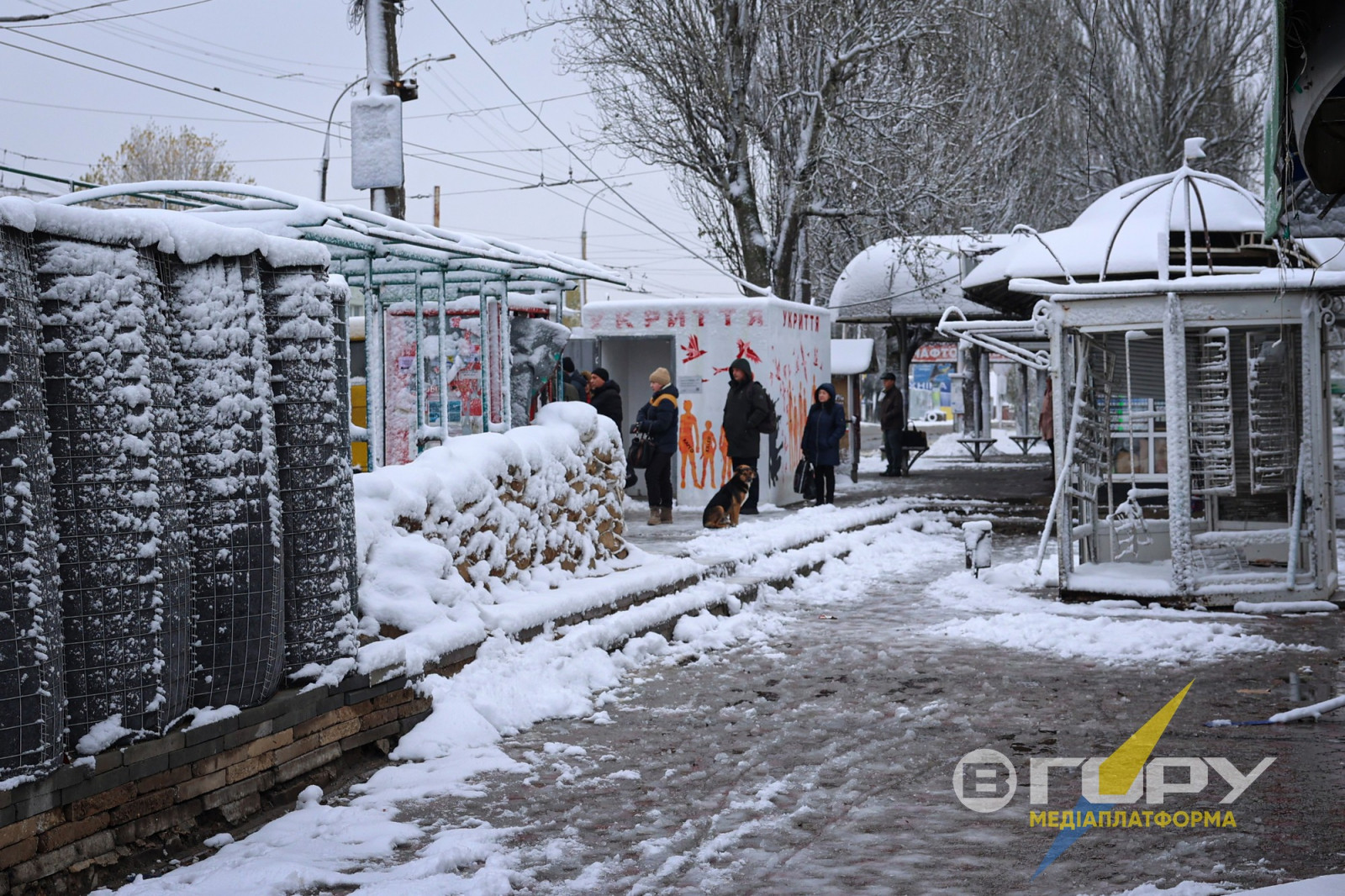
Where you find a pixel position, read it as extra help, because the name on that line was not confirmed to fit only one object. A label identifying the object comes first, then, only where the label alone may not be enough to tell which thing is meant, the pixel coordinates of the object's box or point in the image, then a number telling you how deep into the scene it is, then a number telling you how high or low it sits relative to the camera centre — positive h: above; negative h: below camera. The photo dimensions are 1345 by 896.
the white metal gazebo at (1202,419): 10.14 +0.01
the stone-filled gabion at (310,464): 5.80 -0.10
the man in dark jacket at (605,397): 16.45 +0.47
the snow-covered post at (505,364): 10.56 +0.58
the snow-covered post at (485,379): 10.08 +0.44
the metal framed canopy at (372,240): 6.77 +1.24
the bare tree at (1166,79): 30.27 +7.92
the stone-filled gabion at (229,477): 5.30 -0.13
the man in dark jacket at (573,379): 16.91 +0.73
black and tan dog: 14.93 -0.77
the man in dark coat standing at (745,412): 15.74 +0.23
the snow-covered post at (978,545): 12.43 -1.09
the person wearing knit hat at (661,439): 15.73 -0.06
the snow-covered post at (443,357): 9.27 +0.58
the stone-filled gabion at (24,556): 4.22 -0.34
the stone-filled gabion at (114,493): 4.62 -0.16
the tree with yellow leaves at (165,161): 43.34 +9.22
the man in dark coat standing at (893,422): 26.16 +0.12
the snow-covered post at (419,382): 9.04 +0.40
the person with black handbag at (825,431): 17.69 -0.01
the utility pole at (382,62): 14.04 +3.94
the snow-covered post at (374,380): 8.70 +0.42
